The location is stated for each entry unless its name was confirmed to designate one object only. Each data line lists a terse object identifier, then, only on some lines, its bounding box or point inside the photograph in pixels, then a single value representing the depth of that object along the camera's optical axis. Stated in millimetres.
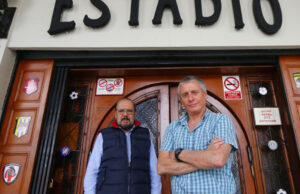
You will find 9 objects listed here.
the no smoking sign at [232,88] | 2383
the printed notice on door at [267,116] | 2232
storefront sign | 2264
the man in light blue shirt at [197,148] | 1076
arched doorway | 2090
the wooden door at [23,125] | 1903
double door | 2092
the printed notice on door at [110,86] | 2436
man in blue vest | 1553
